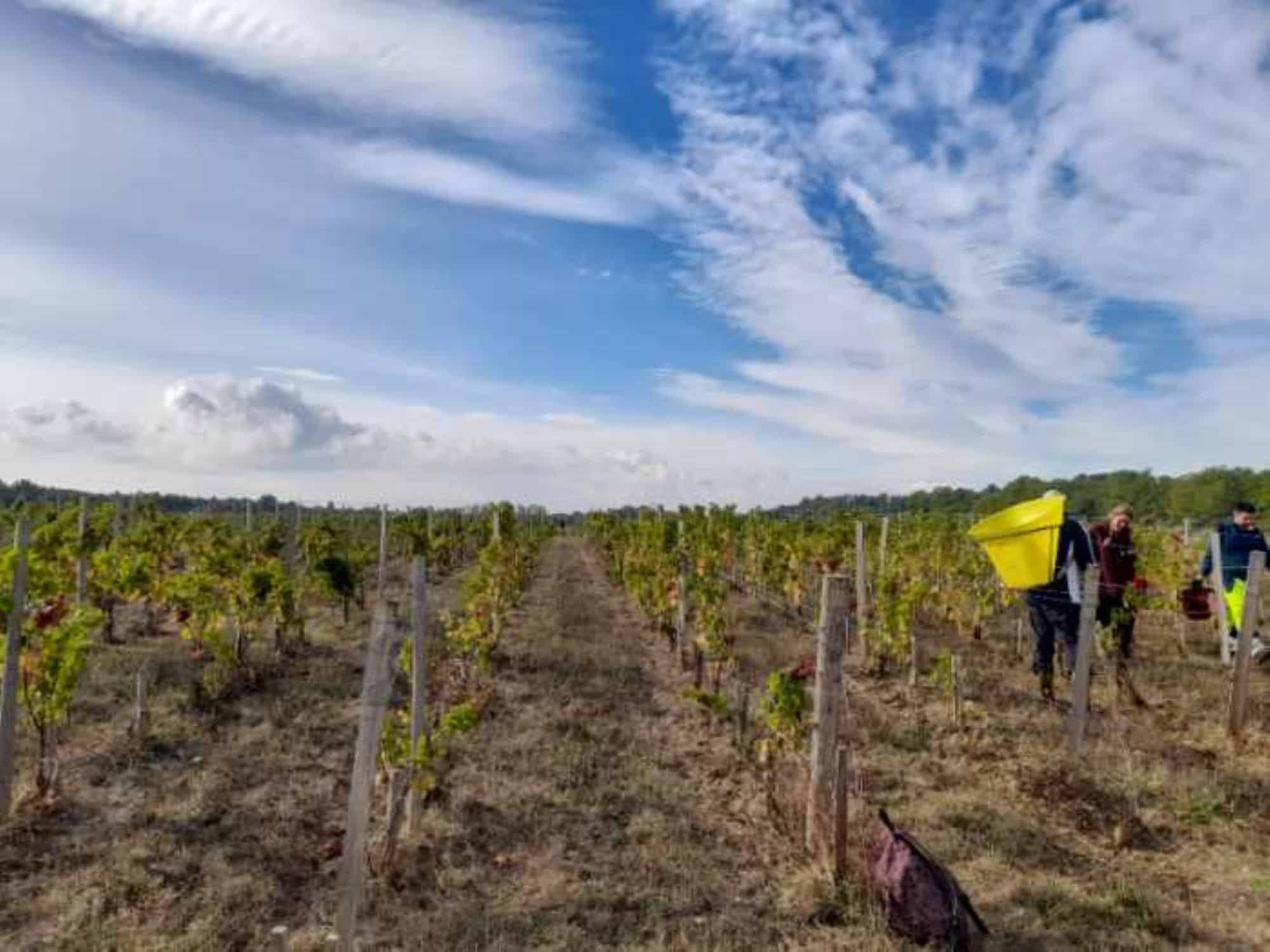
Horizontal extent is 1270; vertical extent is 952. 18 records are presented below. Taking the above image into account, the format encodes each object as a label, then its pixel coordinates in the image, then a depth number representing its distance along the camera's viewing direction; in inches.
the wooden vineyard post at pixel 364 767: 137.5
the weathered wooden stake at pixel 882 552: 473.4
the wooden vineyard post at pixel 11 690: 197.5
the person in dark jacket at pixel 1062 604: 285.0
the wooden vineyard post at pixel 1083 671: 240.7
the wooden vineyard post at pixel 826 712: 175.9
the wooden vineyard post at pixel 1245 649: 249.8
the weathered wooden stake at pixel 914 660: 324.5
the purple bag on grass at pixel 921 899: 144.9
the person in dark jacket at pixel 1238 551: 316.2
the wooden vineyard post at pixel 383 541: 557.4
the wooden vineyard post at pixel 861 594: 382.9
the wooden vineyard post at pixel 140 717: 253.8
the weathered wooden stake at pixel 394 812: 170.6
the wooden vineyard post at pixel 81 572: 450.9
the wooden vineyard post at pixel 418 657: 209.9
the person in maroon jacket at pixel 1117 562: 329.1
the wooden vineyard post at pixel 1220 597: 318.7
